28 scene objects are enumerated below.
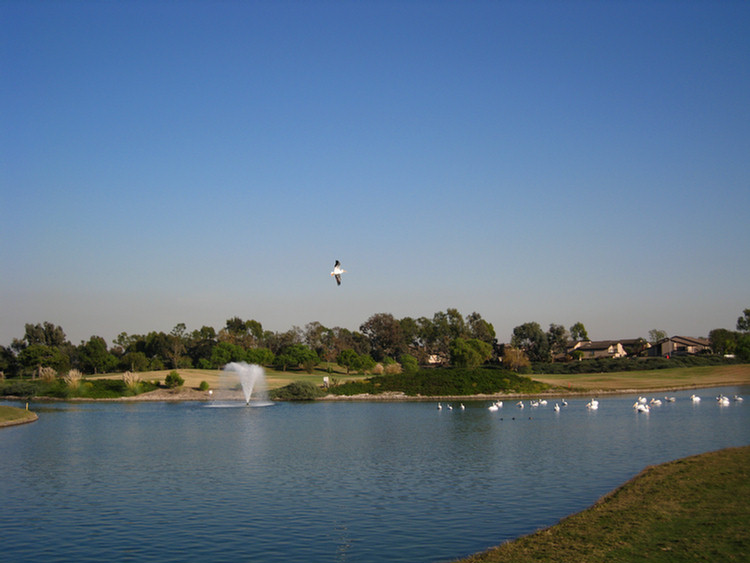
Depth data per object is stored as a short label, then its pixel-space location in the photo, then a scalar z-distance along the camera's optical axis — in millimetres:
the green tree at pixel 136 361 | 139375
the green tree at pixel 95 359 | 143000
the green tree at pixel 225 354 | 155625
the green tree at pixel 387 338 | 194625
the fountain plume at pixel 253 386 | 90938
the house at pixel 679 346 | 190375
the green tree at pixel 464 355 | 143375
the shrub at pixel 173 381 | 103188
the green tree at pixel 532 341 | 177125
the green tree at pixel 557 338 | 184500
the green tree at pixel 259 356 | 157375
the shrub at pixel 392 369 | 118488
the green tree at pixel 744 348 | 143450
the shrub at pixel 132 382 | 98938
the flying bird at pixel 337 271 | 34322
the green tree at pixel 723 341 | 174500
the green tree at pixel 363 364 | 143125
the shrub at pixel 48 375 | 99350
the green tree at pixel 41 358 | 114188
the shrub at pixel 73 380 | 95938
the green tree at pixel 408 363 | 141562
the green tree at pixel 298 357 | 157500
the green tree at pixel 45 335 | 160125
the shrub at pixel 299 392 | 92062
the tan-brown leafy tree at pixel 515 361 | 149375
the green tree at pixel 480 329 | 191500
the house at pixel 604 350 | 192625
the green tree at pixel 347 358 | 145500
